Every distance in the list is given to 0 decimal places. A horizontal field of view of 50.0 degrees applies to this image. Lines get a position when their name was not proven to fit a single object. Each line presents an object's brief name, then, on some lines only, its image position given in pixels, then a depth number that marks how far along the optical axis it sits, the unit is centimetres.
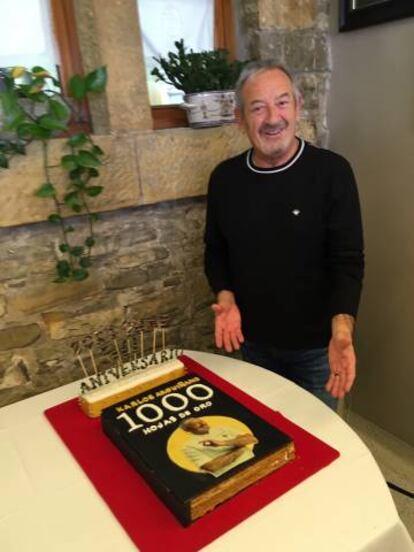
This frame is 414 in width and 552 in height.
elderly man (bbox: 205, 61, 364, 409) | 134
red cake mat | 79
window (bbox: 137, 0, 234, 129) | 168
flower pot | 161
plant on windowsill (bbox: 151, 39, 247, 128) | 159
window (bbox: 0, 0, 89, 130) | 145
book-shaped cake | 83
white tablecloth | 78
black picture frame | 152
